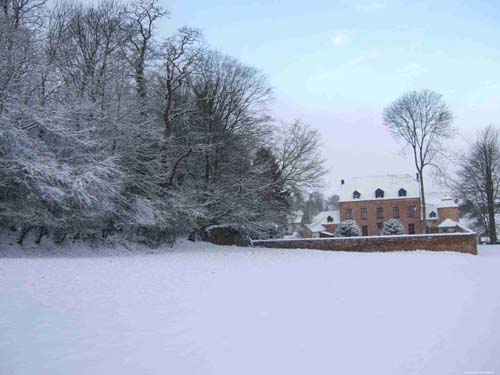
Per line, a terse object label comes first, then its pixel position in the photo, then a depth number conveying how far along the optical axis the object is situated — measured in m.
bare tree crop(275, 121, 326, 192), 28.14
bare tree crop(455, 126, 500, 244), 37.53
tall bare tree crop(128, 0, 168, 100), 22.42
